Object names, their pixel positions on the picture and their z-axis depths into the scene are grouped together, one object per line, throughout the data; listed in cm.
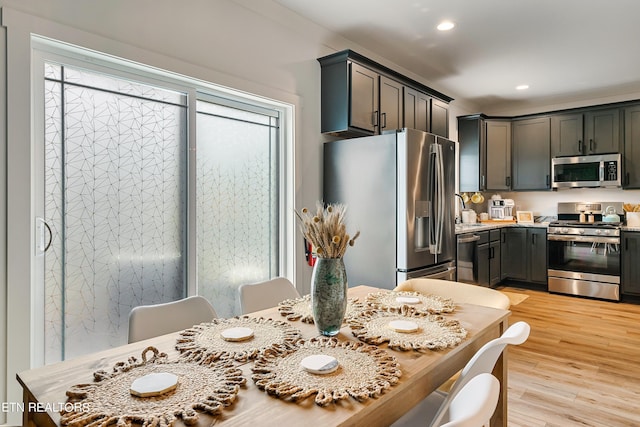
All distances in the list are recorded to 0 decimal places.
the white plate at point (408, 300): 179
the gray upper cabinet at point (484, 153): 541
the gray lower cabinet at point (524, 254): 516
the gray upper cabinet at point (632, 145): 476
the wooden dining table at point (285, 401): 85
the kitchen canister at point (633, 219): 473
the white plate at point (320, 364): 104
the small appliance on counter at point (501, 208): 580
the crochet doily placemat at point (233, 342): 118
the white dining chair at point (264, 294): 195
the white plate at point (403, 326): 138
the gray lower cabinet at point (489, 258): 464
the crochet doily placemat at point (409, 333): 127
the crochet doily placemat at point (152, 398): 81
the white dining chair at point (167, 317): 153
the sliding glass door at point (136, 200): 200
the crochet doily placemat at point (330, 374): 93
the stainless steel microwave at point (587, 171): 485
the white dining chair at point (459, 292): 201
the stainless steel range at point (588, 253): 463
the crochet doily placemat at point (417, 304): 169
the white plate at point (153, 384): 91
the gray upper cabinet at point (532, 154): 539
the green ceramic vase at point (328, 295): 133
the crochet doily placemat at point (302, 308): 158
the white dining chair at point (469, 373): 113
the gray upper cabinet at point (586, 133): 489
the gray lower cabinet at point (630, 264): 447
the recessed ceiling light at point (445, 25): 314
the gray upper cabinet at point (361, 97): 313
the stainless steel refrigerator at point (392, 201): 296
